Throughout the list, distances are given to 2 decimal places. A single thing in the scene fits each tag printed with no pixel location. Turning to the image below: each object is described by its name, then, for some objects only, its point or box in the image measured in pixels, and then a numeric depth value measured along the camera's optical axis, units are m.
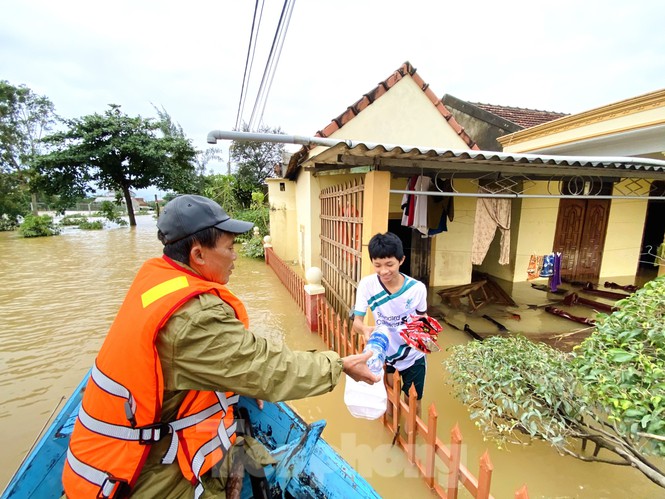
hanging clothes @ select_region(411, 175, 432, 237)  4.51
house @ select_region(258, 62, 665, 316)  3.53
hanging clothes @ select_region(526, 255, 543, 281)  7.13
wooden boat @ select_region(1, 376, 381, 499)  1.45
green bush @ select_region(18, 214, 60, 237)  18.17
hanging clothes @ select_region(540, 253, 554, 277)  6.76
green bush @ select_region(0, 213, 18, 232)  22.58
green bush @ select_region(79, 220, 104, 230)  23.59
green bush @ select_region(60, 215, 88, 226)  25.61
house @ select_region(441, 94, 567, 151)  8.77
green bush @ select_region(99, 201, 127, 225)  26.72
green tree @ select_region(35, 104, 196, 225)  18.45
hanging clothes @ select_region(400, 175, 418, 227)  4.63
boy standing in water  2.23
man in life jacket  1.06
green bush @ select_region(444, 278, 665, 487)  1.38
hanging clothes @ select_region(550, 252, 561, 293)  6.55
